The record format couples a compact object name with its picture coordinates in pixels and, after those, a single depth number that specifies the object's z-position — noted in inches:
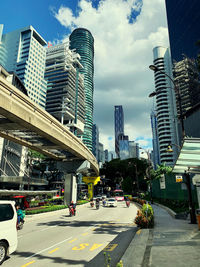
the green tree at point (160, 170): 2657.5
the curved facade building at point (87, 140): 7717.5
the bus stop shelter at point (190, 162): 389.4
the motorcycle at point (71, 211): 893.1
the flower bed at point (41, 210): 843.2
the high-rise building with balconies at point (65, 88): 6373.0
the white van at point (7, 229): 294.1
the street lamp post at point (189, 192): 562.9
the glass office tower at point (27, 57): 5620.1
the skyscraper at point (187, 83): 4749.0
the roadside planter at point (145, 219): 515.2
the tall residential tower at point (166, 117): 5890.8
